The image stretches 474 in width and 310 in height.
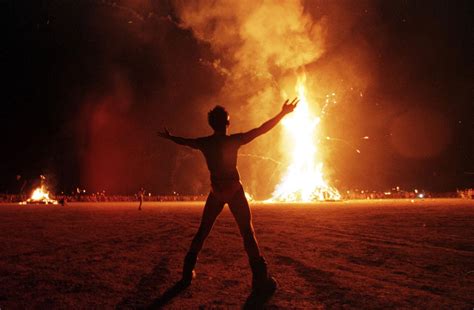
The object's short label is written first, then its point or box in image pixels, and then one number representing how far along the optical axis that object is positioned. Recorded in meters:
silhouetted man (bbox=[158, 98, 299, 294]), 4.07
